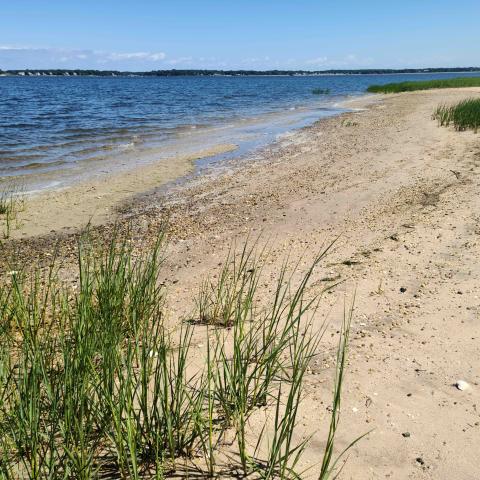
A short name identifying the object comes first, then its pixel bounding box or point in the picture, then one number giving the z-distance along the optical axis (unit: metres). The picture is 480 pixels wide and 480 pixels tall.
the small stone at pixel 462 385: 3.10
